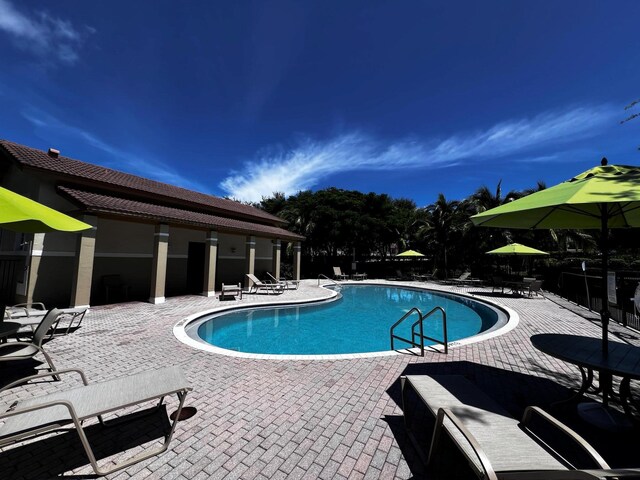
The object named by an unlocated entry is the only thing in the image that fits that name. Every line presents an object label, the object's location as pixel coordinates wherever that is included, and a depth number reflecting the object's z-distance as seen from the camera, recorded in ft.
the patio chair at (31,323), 18.13
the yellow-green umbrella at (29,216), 10.02
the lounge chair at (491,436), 5.81
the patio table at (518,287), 51.65
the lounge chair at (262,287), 52.39
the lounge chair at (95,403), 7.38
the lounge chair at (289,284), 57.26
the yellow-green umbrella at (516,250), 53.42
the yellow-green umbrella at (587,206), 9.55
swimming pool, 27.50
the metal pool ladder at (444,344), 19.03
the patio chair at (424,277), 86.22
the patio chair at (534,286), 48.38
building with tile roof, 33.68
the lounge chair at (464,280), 74.69
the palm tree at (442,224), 88.94
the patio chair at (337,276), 83.61
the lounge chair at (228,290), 43.47
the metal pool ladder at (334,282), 70.54
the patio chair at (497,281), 54.57
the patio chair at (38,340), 13.01
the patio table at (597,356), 9.84
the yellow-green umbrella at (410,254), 79.97
